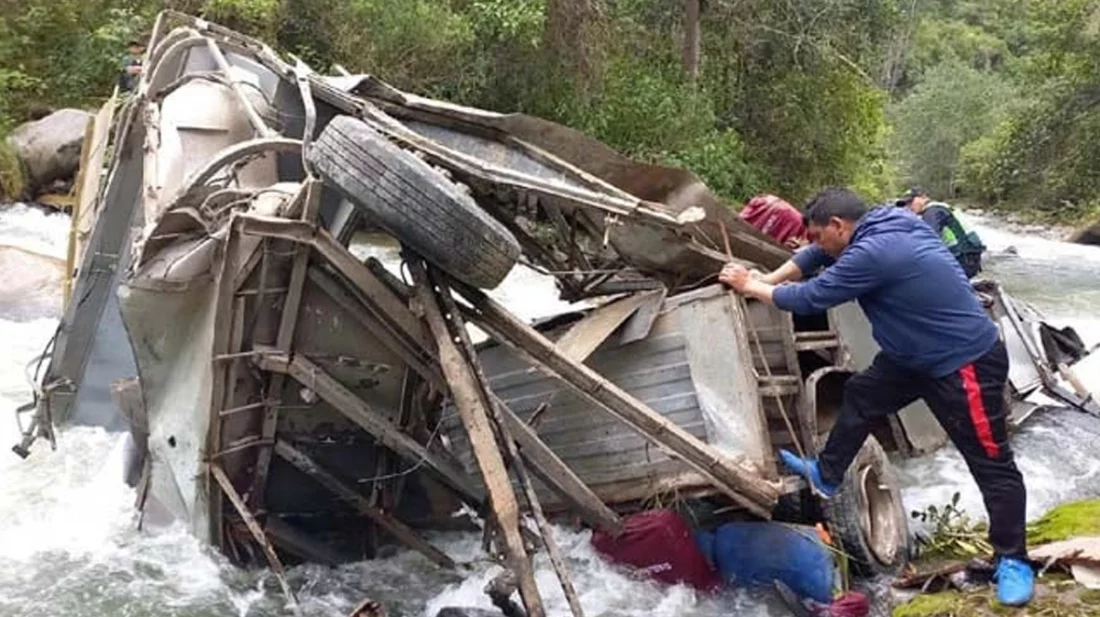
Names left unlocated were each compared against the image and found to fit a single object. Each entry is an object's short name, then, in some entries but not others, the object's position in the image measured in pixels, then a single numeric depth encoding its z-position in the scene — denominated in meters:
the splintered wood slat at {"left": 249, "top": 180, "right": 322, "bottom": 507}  4.53
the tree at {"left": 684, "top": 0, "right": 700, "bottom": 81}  19.34
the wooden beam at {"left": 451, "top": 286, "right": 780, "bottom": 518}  4.57
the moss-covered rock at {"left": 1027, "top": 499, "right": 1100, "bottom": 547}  5.19
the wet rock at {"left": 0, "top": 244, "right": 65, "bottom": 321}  10.44
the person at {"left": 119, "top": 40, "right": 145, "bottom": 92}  9.30
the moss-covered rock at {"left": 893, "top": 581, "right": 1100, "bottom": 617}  4.19
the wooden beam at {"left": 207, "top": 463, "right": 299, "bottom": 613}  4.68
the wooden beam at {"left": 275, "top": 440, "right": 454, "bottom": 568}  4.95
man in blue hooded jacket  4.27
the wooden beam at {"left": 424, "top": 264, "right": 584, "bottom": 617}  4.10
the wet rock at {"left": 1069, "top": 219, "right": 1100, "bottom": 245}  26.80
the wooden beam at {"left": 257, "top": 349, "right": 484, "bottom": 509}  4.70
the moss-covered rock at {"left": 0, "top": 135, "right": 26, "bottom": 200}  15.42
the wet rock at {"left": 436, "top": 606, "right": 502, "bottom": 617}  4.58
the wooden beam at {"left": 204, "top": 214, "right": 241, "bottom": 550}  4.52
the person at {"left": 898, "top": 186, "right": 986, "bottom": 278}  7.09
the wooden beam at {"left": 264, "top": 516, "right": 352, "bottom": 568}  5.15
